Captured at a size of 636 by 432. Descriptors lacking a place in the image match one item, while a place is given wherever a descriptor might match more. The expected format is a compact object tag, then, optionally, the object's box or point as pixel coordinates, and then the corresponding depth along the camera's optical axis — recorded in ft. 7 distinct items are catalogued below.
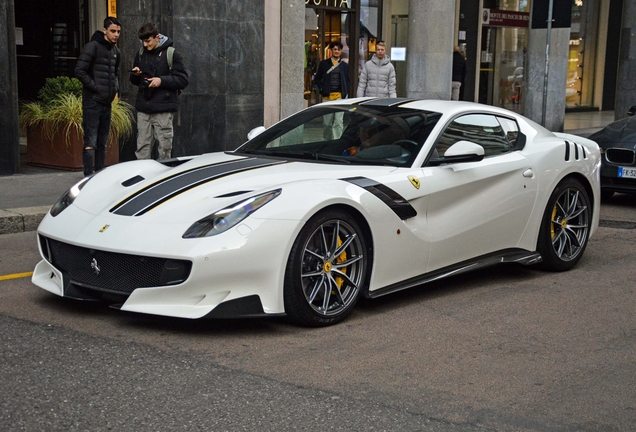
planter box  41.27
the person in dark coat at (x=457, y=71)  69.41
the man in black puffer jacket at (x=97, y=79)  35.73
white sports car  16.94
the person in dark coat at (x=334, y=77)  50.47
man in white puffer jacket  47.98
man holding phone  35.27
